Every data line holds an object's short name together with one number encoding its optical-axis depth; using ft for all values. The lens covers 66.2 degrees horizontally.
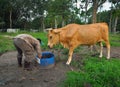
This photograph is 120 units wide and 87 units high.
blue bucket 10.09
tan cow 10.65
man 9.62
